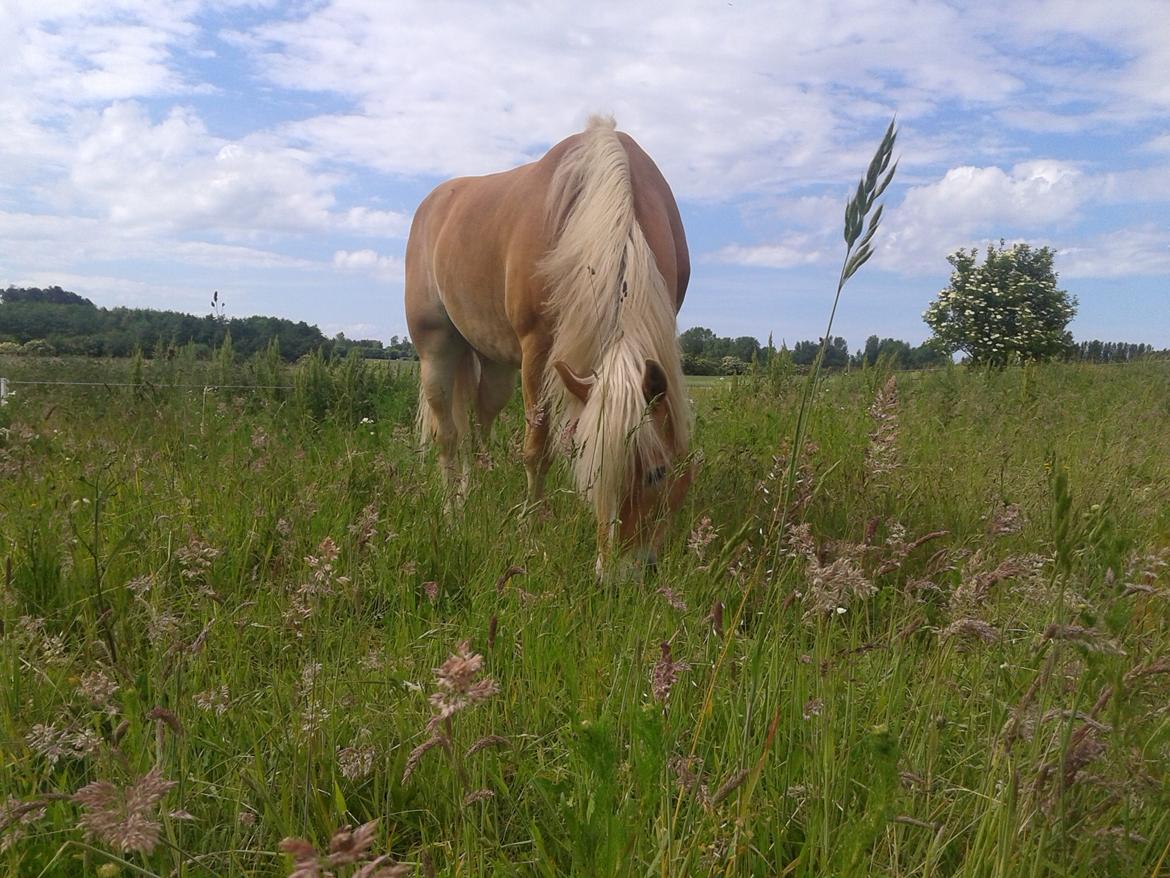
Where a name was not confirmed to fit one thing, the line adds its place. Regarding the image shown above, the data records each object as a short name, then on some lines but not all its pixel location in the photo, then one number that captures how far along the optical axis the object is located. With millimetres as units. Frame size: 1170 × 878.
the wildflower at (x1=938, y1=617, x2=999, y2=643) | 1214
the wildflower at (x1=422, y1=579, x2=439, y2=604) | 1930
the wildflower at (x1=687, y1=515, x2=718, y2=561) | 1911
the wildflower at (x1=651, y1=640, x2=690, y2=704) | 1187
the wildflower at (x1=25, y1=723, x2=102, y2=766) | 1116
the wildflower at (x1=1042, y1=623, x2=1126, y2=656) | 907
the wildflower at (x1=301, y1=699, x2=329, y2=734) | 1324
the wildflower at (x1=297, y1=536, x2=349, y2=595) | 1492
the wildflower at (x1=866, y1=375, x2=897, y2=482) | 1902
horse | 2975
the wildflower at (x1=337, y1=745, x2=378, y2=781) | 1417
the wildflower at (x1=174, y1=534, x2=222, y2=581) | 1697
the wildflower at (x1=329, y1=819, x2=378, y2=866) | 524
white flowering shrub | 35281
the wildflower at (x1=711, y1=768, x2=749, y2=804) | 1034
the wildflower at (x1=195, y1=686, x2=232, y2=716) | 1423
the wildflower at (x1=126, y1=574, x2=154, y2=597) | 1587
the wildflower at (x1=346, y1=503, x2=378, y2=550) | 2006
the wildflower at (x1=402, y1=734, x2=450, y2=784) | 956
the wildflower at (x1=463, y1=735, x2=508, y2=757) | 1079
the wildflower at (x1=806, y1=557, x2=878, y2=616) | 1260
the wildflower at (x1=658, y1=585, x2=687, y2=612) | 1646
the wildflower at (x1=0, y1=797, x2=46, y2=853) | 961
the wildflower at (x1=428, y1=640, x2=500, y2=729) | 792
